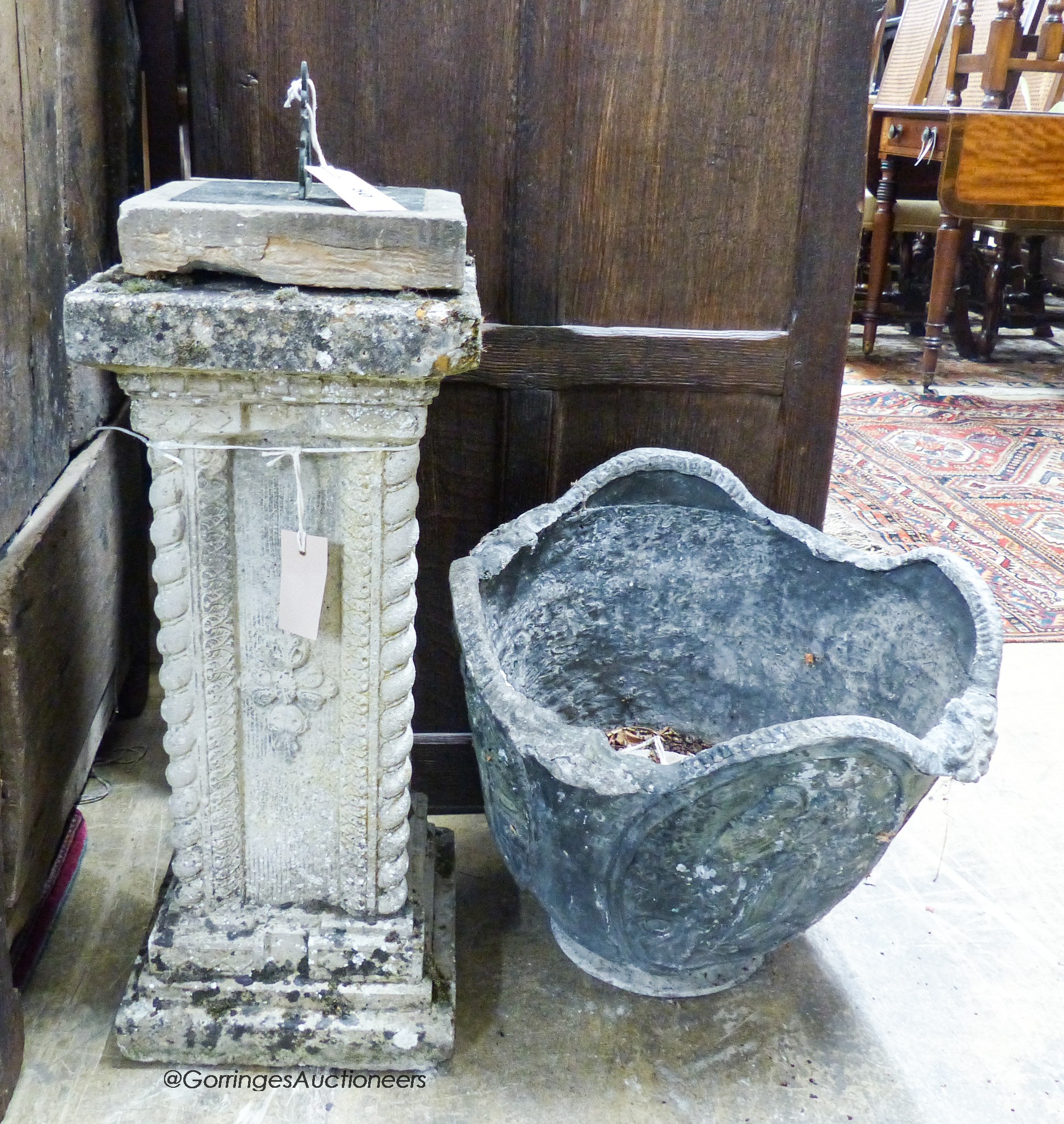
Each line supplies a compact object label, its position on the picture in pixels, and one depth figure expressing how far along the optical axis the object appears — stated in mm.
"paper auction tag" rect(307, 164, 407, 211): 1262
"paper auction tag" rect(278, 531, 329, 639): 1337
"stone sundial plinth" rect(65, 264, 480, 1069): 1223
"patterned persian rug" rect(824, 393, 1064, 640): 3158
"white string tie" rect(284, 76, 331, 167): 1387
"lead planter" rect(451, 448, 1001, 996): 1317
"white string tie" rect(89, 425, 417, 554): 1306
